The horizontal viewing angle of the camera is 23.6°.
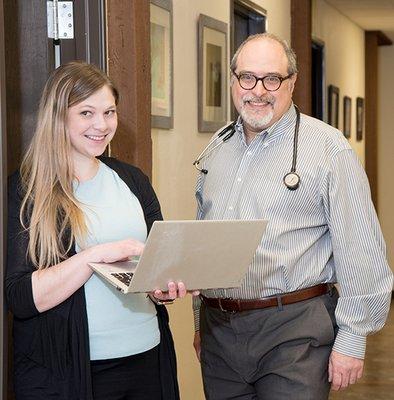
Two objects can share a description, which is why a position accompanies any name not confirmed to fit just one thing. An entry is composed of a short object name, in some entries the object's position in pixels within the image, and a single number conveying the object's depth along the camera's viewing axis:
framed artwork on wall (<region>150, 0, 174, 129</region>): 3.63
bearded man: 2.68
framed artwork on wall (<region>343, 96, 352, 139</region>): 8.93
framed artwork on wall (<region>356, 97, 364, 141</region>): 9.77
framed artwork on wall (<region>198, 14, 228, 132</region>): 4.29
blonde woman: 2.30
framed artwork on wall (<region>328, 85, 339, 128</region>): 8.09
